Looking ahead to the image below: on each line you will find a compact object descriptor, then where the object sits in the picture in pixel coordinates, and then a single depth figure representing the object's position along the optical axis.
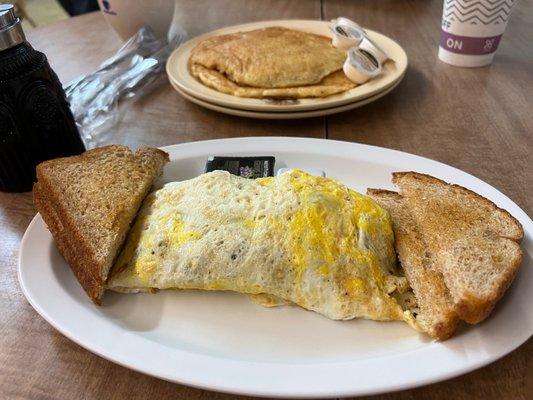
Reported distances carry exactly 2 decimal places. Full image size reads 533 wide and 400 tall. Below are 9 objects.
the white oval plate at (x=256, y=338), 0.18
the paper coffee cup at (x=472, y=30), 0.41
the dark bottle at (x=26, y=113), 0.28
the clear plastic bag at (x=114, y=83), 0.41
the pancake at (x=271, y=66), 0.40
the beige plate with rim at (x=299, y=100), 0.37
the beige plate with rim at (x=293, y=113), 0.37
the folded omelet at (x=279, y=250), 0.22
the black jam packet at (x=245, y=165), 0.31
